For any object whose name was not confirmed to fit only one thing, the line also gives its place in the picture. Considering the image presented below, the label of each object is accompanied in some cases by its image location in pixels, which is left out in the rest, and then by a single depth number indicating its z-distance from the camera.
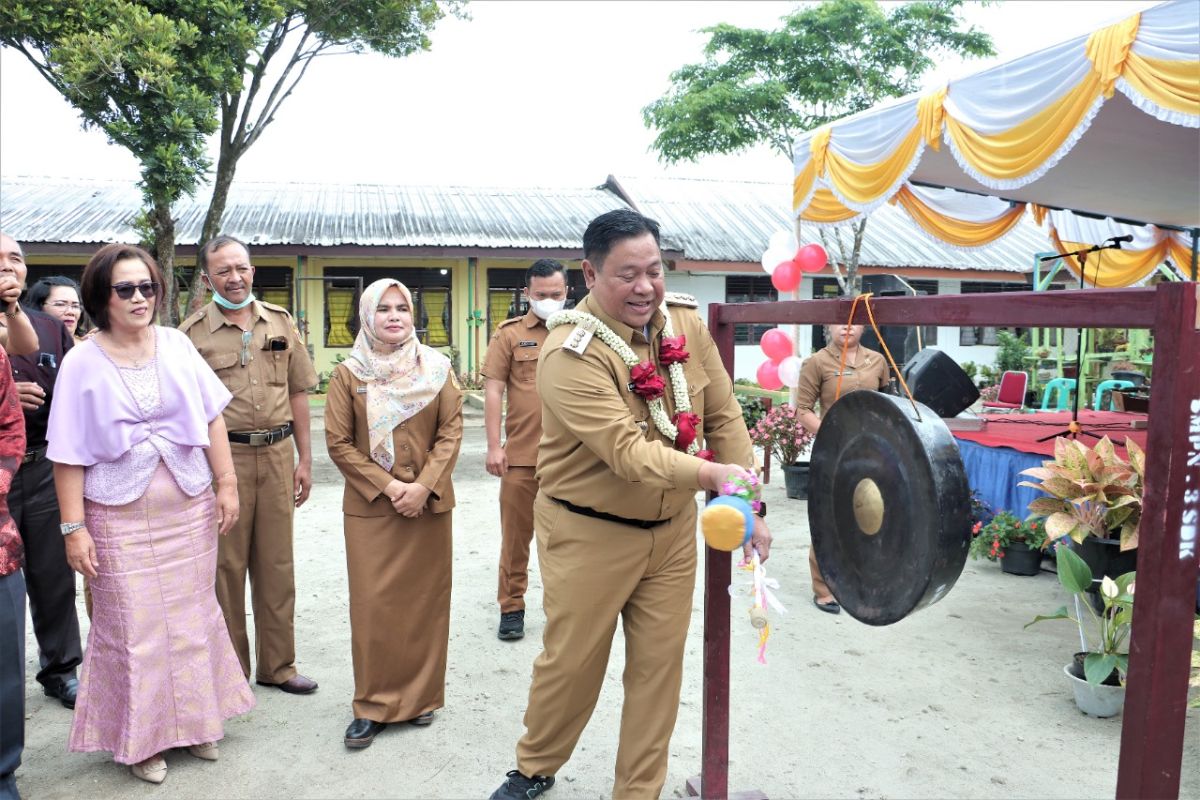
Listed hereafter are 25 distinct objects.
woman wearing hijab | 3.23
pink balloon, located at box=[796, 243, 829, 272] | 6.16
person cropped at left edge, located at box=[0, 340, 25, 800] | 2.63
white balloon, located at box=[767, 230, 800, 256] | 6.29
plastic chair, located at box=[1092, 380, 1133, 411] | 9.23
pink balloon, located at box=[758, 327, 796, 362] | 6.24
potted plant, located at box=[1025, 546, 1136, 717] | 3.33
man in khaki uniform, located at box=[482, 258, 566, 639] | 4.32
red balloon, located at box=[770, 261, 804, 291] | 6.14
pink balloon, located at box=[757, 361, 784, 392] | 6.28
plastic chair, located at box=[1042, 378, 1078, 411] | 10.20
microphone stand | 5.89
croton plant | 3.99
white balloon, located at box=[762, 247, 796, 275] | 6.23
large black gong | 1.98
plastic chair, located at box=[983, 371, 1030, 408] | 10.59
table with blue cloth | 5.65
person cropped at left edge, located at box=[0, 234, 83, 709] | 3.32
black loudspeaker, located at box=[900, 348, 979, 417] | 7.36
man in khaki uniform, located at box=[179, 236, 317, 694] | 3.50
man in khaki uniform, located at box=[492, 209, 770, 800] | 2.30
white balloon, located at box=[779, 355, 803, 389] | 5.41
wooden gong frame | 1.56
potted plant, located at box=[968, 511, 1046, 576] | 5.31
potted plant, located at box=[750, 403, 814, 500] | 7.51
